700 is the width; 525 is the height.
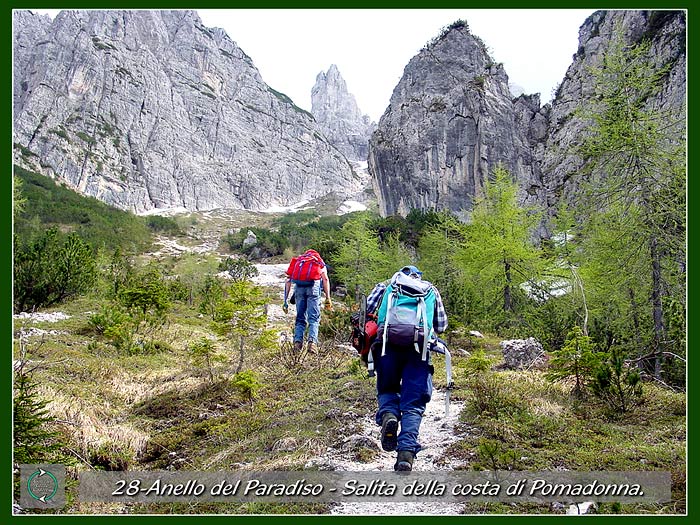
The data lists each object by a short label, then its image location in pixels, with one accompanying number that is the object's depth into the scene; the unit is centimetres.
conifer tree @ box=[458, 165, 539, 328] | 1579
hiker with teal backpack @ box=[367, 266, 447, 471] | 371
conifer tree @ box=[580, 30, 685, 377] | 791
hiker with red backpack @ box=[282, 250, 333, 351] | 783
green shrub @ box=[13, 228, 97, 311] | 1202
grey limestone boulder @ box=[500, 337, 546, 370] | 838
